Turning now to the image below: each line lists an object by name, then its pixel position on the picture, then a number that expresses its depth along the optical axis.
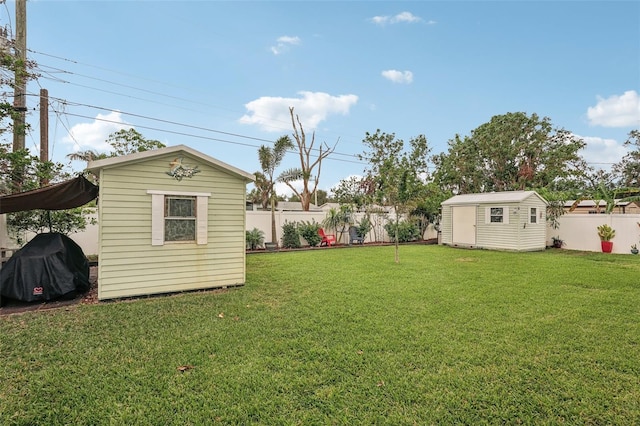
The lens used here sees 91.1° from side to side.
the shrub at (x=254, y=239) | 12.36
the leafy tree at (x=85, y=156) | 11.55
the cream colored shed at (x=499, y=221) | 12.23
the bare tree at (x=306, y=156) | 18.83
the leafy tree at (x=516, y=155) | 18.83
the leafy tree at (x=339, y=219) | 14.46
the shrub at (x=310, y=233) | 13.64
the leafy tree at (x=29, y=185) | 6.76
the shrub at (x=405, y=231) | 15.72
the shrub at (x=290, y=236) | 13.27
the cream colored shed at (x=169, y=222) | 5.34
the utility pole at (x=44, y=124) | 9.02
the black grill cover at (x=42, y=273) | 5.18
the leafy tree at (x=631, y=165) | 23.06
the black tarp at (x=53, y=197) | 5.07
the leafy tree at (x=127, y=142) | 11.88
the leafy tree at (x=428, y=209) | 16.36
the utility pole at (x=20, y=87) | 6.84
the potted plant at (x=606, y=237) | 11.66
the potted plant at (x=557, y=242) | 13.29
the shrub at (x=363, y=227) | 14.91
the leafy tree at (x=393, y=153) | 22.39
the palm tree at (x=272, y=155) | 14.18
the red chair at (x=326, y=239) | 13.91
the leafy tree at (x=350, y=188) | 19.89
